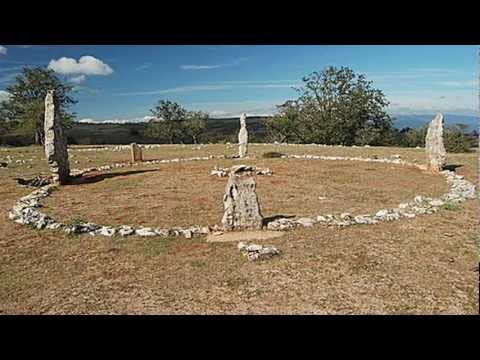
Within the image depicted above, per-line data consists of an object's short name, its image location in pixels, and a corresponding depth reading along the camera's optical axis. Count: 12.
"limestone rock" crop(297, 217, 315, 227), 9.23
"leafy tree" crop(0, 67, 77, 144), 42.34
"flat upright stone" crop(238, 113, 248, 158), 23.12
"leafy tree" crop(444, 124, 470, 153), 37.79
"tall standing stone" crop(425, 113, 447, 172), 15.98
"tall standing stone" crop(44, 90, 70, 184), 15.03
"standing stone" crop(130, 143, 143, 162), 21.86
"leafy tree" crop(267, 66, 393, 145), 43.28
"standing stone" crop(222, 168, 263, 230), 8.86
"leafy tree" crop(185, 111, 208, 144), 54.41
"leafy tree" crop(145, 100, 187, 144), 54.47
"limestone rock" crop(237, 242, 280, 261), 7.37
